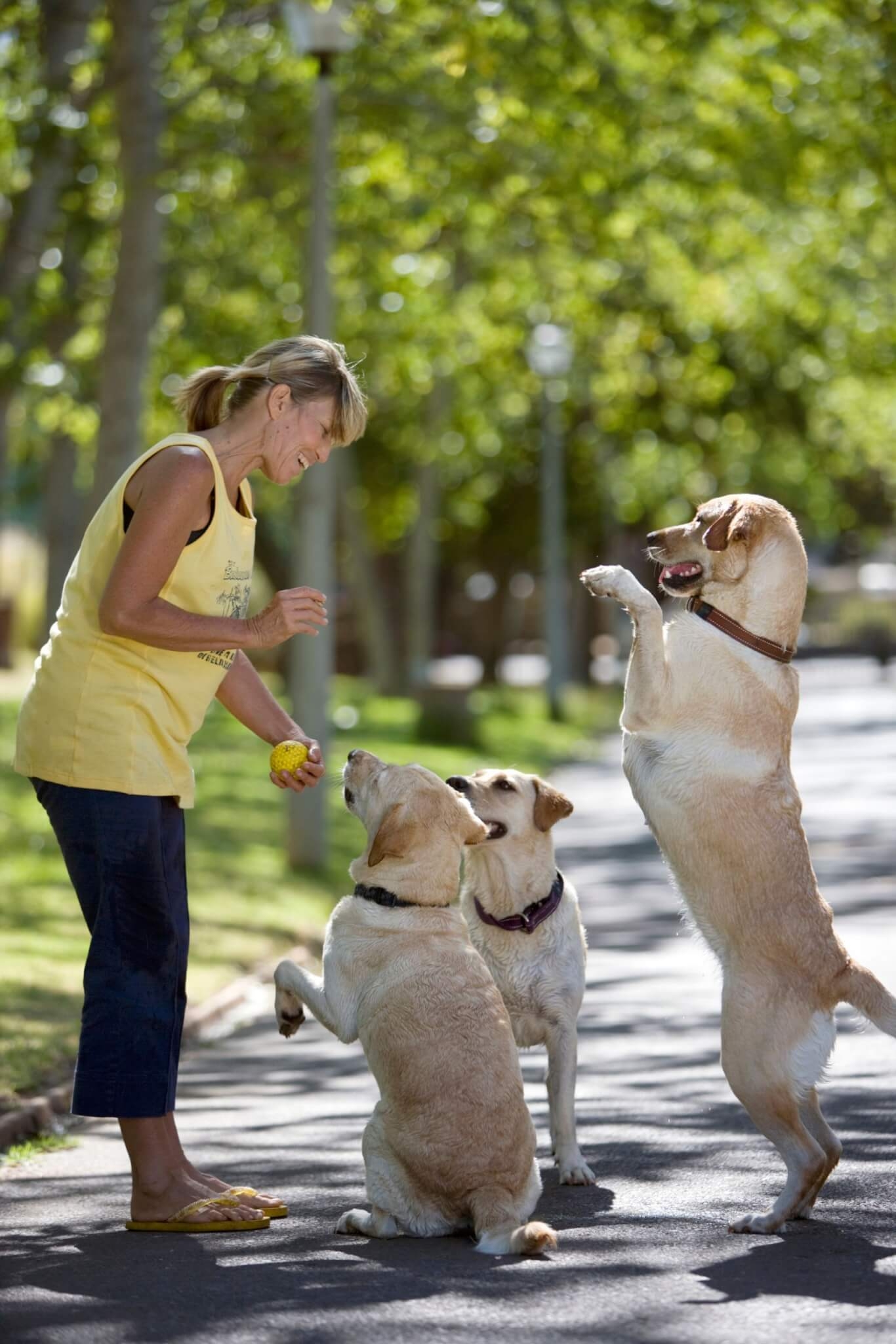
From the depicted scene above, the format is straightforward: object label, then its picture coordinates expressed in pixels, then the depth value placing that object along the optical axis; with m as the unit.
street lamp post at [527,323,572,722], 33.25
